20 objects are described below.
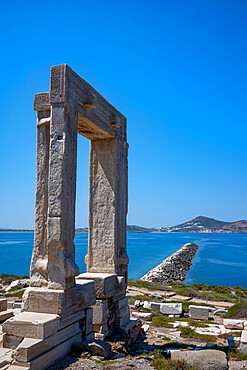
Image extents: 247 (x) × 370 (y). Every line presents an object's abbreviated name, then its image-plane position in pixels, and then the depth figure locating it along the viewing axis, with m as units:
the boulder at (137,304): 13.31
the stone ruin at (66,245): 5.33
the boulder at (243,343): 7.45
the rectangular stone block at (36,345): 4.73
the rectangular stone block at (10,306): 10.78
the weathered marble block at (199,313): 11.64
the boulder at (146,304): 13.00
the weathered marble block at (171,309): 11.96
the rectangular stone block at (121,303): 8.01
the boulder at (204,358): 5.66
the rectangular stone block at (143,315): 11.05
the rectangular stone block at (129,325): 7.92
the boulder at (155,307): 12.48
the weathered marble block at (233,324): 9.97
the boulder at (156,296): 15.91
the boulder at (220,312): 12.86
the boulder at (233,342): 8.05
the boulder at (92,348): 5.74
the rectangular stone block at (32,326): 5.07
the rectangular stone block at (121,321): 7.91
